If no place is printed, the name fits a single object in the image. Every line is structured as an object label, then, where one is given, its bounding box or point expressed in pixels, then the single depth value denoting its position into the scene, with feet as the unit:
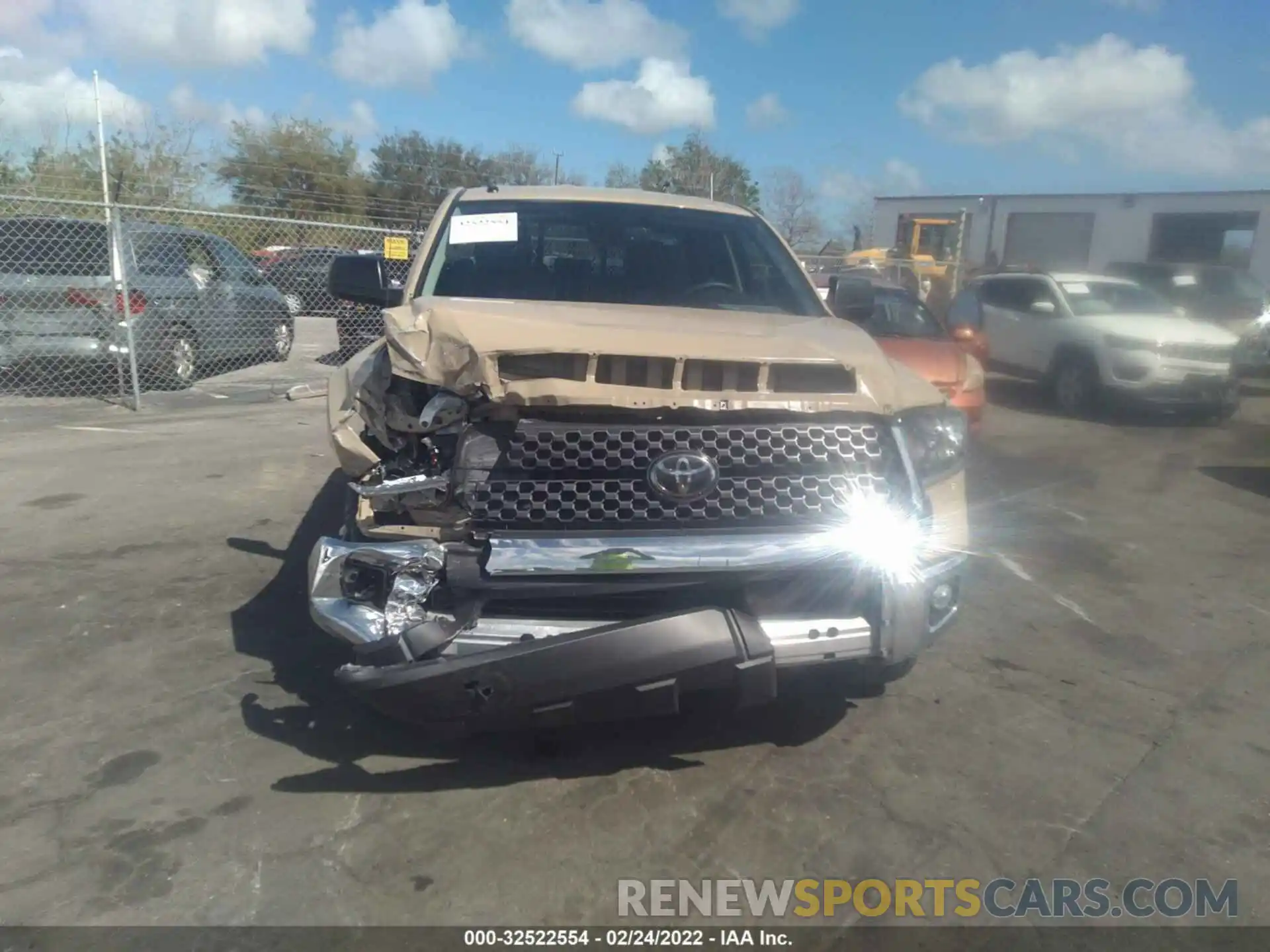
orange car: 25.95
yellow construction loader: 83.87
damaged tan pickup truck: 8.95
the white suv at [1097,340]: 35.09
